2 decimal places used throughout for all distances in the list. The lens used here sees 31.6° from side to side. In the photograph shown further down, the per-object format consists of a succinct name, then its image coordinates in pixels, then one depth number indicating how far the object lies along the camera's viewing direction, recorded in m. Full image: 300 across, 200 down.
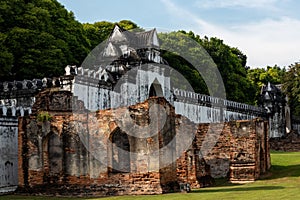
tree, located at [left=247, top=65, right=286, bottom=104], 79.48
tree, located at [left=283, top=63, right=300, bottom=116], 47.88
